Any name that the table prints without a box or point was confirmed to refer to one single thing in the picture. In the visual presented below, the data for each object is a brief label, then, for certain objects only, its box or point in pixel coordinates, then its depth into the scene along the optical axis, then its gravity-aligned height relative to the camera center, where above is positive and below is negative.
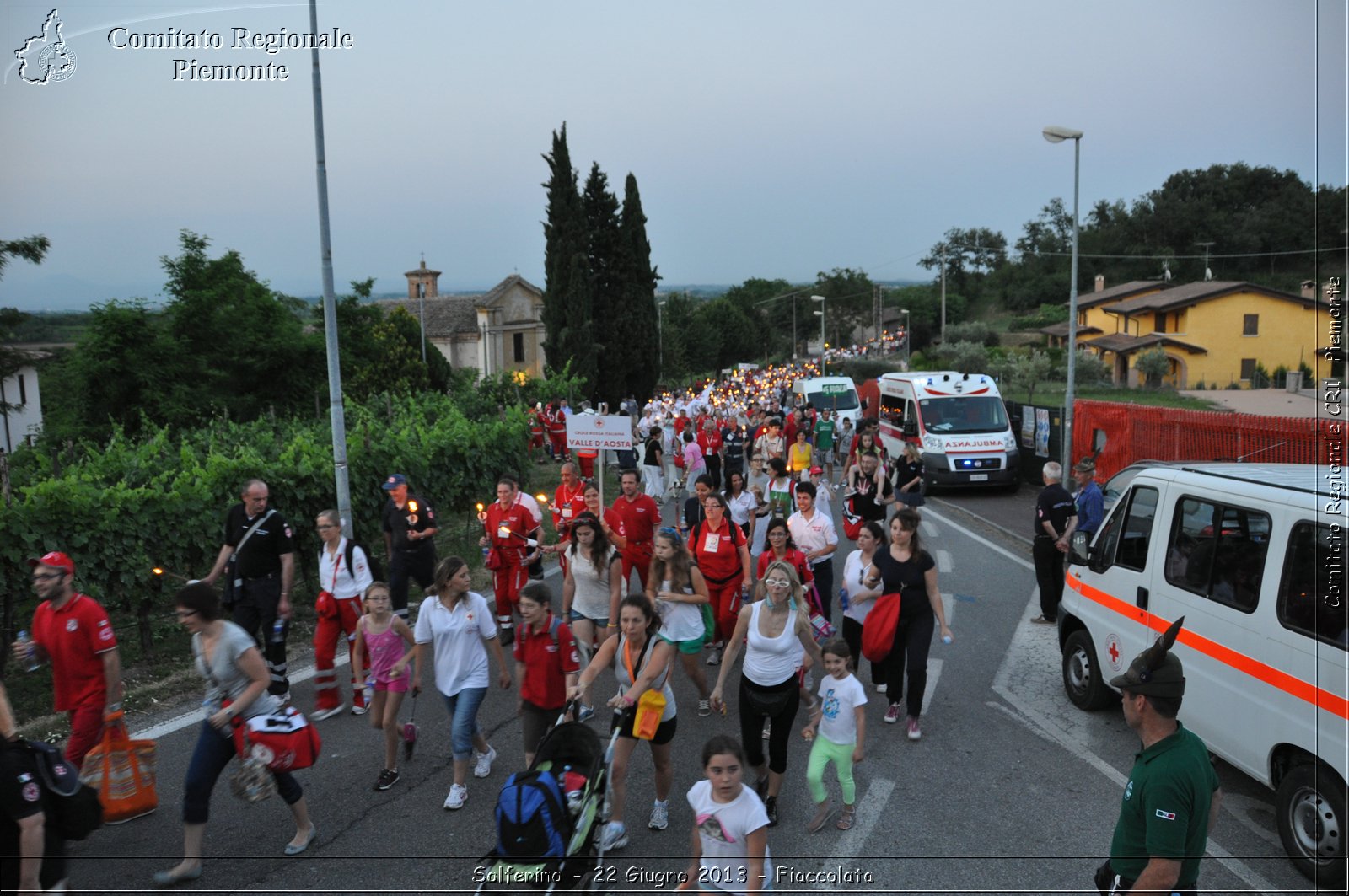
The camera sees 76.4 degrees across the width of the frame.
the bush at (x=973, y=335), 67.75 +2.97
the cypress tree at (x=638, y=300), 42.50 +4.20
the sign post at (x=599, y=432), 10.45 -0.58
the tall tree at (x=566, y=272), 39.41 +5.31
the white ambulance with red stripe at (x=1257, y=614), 4.39 -1.50
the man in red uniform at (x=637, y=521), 8.16 -1.31
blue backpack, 4.01 -2.04
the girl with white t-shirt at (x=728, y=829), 3.84 -2.03
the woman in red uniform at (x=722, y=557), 7.42 -1.53
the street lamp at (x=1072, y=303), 15.38 +1.31
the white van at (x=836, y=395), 28.86 -0.62
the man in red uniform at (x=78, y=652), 5.25 -1.52
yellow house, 42.28 +1.50
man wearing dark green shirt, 3.08 -1.57
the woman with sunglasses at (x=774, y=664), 5.23 -1.74
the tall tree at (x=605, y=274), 41.97 +5.46
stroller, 4.02 -2.08
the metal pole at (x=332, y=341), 9.91 +0.65
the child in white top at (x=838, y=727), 5.15 -2.11
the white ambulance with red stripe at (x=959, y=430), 18.34 -1.27
